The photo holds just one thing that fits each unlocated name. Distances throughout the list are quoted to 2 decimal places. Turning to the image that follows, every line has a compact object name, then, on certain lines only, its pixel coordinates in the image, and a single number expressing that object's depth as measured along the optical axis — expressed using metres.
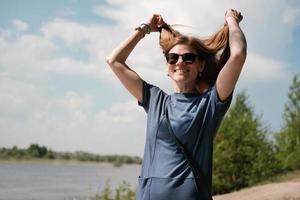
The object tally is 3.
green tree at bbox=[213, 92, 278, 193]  24.06
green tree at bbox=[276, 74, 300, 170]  29.75
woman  2.43
